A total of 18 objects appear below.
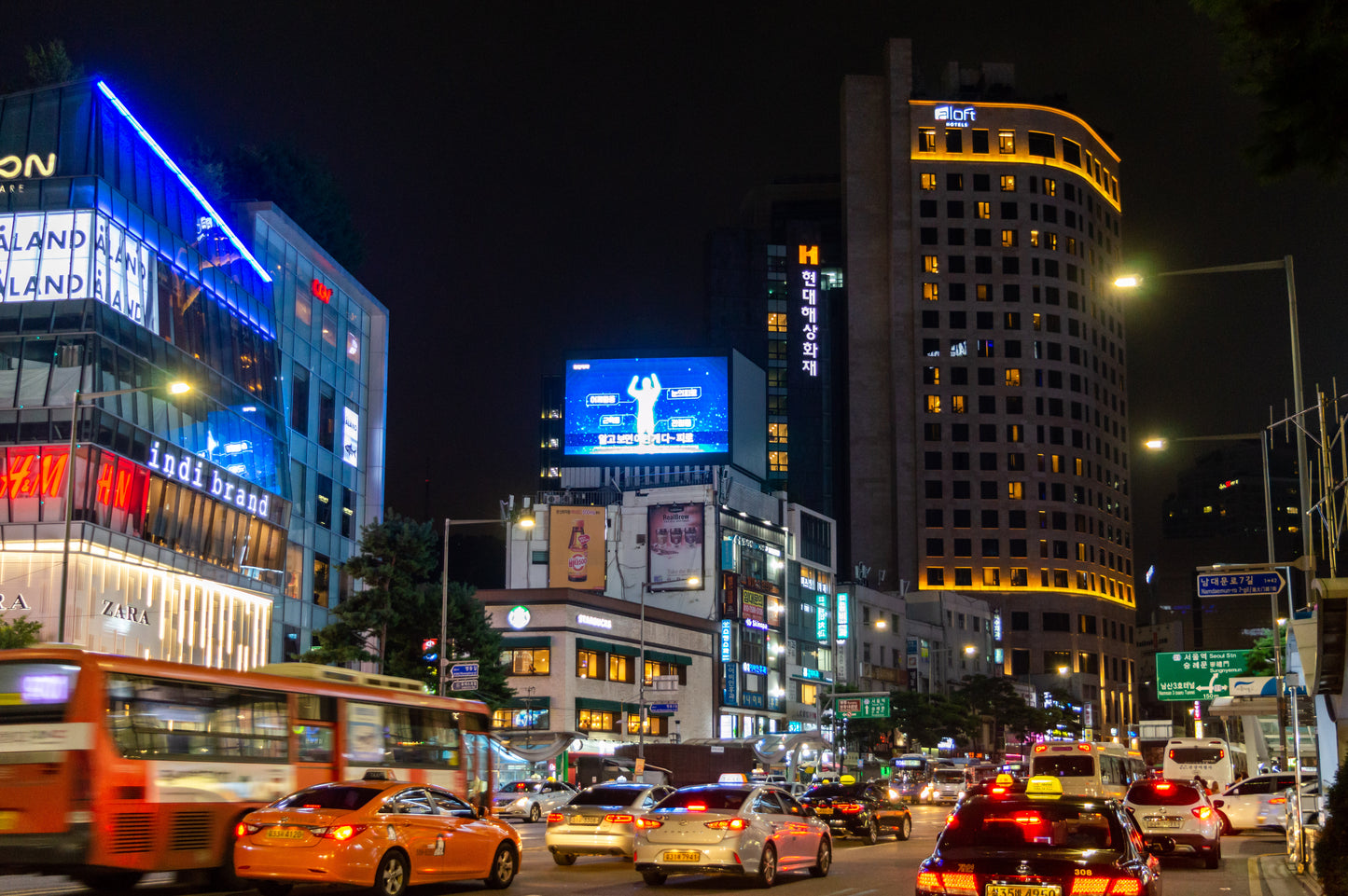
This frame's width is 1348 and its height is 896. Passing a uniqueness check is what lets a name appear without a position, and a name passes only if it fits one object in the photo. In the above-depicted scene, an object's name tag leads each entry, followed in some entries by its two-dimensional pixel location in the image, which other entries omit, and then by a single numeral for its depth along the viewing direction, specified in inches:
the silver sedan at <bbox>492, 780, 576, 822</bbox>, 1889.8
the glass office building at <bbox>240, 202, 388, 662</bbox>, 2706.7
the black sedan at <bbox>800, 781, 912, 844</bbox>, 1398.9
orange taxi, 716.0
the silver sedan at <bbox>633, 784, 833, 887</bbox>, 849.5
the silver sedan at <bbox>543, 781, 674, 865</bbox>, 1058.7
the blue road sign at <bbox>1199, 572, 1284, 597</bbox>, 1186.0
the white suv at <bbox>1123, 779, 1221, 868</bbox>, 1059.3
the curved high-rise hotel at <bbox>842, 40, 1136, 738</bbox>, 6161.4
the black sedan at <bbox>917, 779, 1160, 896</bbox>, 476.4
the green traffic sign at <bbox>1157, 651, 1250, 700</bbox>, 1934.1
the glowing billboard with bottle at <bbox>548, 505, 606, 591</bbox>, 3457.2
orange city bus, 695.7
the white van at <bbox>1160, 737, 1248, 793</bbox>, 2043.6
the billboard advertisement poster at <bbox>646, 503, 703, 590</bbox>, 3688.5
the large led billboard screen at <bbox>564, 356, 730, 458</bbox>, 4092.0
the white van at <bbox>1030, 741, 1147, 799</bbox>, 1430.9
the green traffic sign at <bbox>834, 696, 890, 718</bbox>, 3201.3
